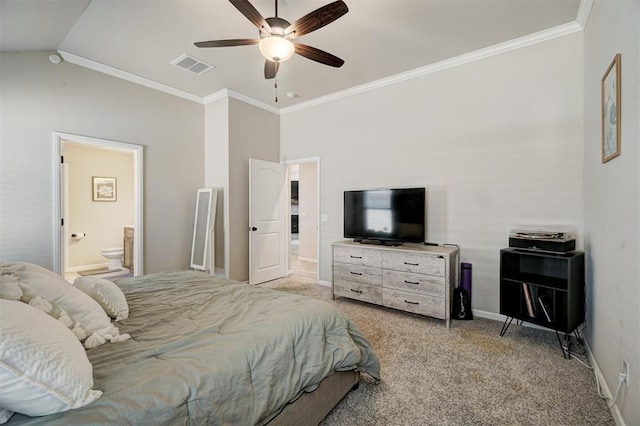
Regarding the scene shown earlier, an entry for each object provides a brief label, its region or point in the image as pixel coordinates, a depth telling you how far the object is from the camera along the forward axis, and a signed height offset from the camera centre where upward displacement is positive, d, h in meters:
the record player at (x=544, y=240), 2.51 -0.28
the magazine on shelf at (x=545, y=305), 2.57 -0.85
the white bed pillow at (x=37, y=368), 0.79 -0.46
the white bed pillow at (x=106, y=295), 1.59 -0.48
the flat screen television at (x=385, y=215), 3.47 -0.07
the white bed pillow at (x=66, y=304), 1.25 -0.43
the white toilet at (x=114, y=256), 5.52 -0.88
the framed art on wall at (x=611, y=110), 1.77 +0.64
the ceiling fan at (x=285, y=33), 1.98 +1.34
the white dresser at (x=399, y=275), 3.08 -0.76
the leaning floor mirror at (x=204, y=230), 4.25 -0.30
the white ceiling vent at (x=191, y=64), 3.41 +1.78
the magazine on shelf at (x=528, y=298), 2.67 -0.81
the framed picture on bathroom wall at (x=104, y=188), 5.82 +0.44
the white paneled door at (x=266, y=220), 4.61 -0.17
